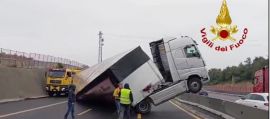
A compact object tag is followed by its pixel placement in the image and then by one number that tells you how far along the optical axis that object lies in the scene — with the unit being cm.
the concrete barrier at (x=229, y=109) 592
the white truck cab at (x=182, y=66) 1118
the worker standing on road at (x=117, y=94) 909
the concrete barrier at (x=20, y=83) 1745
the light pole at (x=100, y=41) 3864
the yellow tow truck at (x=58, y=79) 2010
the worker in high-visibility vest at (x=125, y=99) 867
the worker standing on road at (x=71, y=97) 863
